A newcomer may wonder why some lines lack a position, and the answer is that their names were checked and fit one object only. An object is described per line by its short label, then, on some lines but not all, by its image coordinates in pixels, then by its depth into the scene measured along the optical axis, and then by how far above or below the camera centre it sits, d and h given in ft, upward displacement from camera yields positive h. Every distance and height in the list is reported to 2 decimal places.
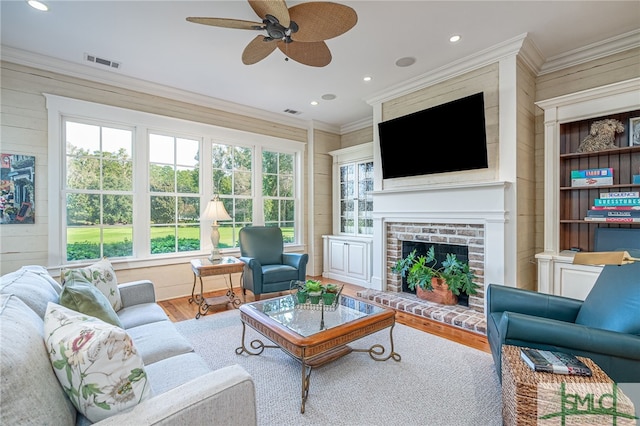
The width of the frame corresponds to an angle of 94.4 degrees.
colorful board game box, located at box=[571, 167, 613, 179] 9.66 +1.27
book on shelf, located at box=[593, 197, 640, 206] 9.07 +0.31
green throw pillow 4.77 -1.47
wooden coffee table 6.10 -2.65
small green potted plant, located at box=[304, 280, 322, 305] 7.70 -2.08
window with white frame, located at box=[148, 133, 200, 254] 13.56 +0.89
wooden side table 11.55 -2.35
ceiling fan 6.11 +4.24
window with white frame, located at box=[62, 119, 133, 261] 11.73 +0.93
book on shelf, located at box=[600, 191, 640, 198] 9.12 +0.53
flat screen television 10.98 +2.96
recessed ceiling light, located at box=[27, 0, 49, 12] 7.96 +5.69
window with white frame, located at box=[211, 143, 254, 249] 15.47 +1.48
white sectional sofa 2.73 -2.03
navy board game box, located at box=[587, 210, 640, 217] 8.99 -0.06
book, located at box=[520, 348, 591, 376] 4.60 -2.45
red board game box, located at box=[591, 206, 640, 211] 9.02 +0.11
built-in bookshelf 9.37 +1.35
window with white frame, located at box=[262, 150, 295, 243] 17.25 +1.25
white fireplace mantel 10.41 -0.02
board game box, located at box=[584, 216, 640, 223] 8.92 -0.25
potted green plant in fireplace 11.19 -2.55
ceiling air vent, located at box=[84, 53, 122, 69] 10.85 +5.71
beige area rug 5.77 -3.97
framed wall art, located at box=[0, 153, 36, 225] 10.23 +0.86
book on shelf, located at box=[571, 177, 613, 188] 9.62 +0.99
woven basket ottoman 4.22 -2.77
